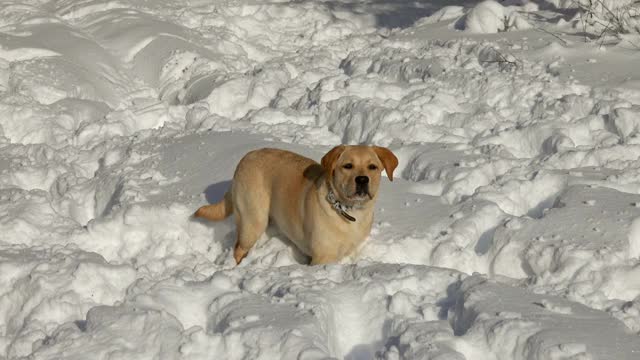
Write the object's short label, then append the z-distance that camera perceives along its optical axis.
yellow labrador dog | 9.18
